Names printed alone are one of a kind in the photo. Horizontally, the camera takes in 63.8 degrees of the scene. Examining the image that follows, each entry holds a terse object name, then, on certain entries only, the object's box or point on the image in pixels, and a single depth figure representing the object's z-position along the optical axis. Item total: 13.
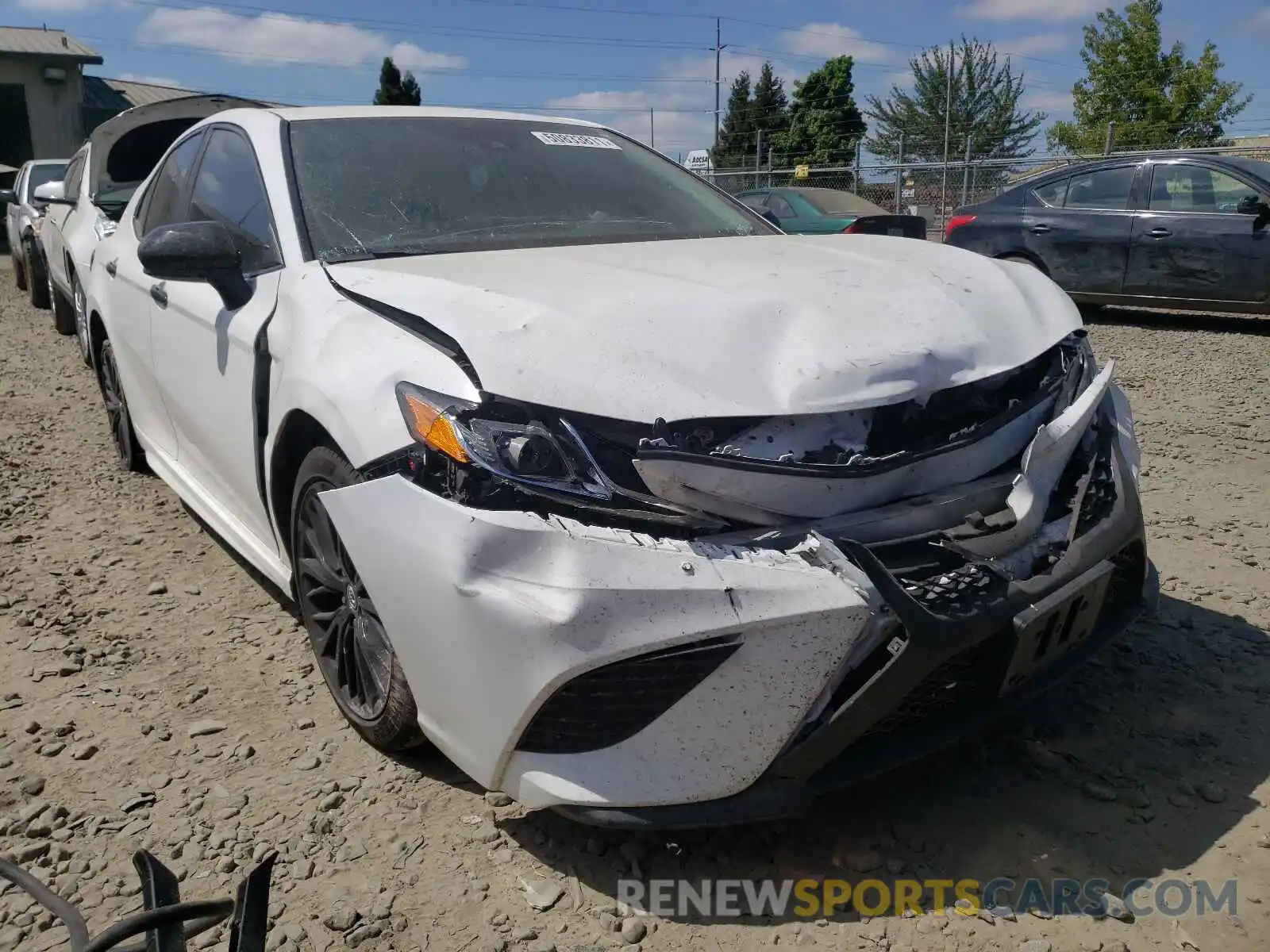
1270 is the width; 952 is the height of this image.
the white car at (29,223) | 10.98
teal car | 12.49
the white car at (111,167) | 6.36
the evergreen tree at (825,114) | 45.41
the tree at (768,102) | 51.88
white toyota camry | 1.83
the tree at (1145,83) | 29.77
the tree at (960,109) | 39.66
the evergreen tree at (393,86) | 38.56
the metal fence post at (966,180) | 17.97
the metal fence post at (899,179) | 18.50
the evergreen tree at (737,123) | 51.88
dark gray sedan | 7.96
